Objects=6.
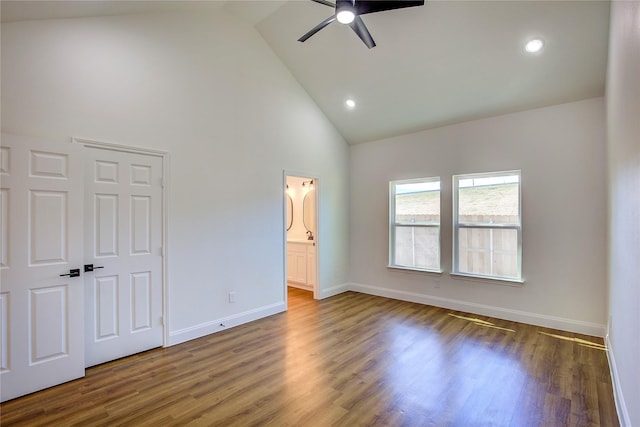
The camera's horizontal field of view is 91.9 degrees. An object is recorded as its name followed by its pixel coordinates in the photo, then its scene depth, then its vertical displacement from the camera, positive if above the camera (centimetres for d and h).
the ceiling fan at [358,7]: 245 +171
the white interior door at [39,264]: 248 -43
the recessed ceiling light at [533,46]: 334 +184
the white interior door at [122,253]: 302 -41
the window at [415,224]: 520 -18
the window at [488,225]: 438 -18
